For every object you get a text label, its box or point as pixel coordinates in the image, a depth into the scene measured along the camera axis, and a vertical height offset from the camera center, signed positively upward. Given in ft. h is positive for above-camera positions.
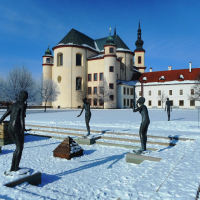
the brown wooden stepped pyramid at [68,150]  22.45 -5.72
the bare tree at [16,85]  100.08 +11.22
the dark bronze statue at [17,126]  13.80 -1.64
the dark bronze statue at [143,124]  20.15 -2.18
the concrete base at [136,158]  19.41 -5.82
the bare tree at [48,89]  140.97 +11.55
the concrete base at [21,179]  12.67 -5.44
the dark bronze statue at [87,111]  30.78 -1.26
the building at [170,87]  161.07 +15.57
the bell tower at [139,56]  219.82 +57.53
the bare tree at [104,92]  155.12 +10.03
